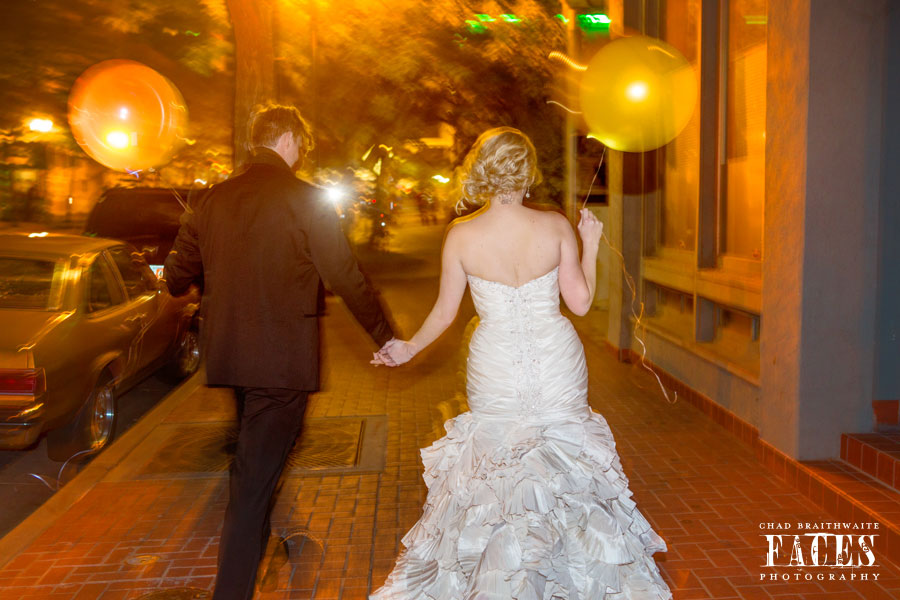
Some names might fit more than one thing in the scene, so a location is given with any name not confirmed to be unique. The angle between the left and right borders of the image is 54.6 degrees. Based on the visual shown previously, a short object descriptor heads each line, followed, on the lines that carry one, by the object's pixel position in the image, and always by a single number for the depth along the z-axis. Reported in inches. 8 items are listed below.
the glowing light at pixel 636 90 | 210.7
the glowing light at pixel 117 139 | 259.4
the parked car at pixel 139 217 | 457.7
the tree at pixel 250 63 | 333.4
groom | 145.8
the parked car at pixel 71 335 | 226.1
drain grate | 250.7
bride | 142.9
